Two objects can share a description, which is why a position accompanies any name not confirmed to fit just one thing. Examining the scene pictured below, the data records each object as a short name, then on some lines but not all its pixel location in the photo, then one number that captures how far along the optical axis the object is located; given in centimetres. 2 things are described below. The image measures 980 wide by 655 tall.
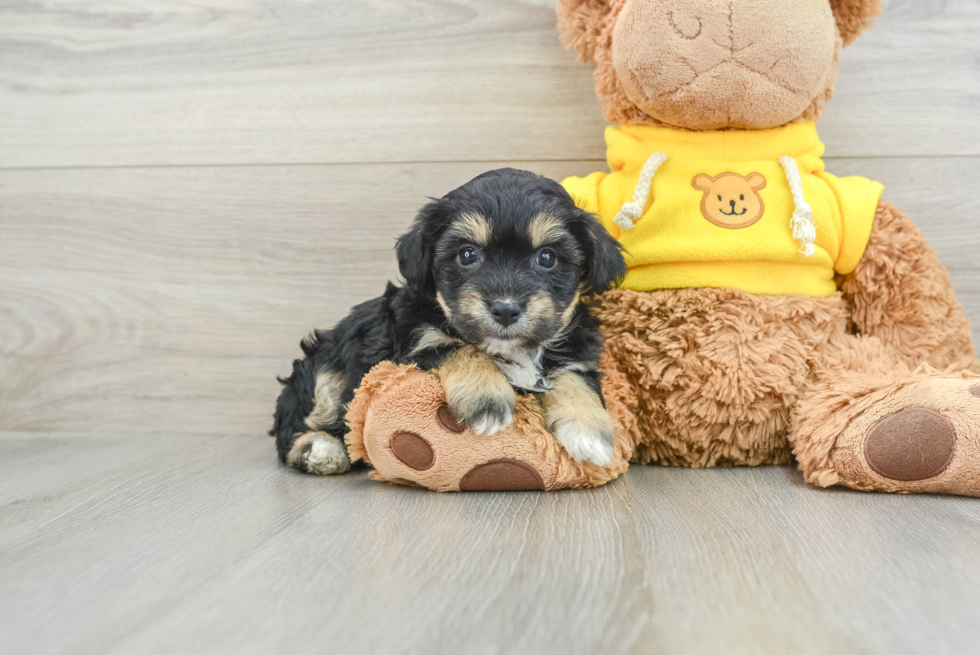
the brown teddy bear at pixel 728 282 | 53
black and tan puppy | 51
